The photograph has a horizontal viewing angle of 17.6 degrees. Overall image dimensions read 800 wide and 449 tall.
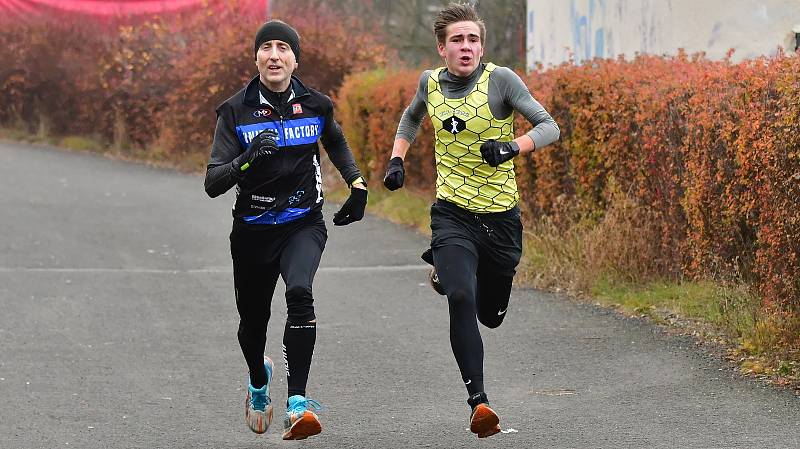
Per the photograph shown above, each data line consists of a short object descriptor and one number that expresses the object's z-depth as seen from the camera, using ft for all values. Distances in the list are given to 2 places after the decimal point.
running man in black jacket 35.24
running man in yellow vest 36.53
